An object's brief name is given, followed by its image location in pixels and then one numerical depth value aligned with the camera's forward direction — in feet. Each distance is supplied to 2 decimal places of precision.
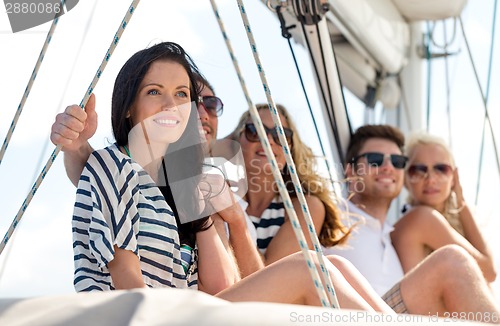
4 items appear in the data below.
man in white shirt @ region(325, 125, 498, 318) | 8.05
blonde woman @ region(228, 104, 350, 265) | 10.18
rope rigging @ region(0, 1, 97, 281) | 7.58
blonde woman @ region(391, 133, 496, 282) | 11.48
